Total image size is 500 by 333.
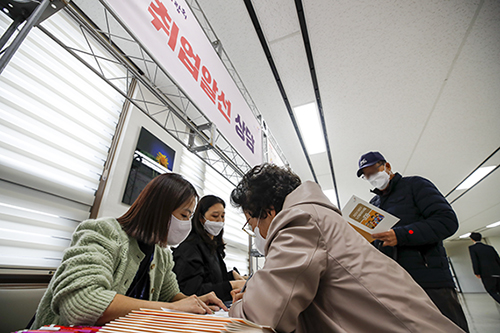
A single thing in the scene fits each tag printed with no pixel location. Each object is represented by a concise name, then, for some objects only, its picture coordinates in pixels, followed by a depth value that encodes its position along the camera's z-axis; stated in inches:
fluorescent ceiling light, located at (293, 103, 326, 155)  132.3
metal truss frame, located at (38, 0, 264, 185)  51.3
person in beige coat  21.5
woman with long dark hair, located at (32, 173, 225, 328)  28.0
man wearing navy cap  51.3
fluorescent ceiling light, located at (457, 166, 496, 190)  190.1
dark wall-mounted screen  88.7
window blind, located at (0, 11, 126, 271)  58.8
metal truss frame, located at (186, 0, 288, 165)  89.0
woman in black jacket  61.7
